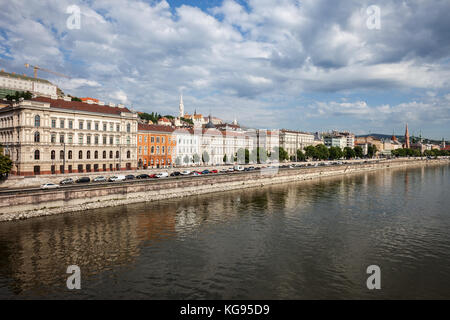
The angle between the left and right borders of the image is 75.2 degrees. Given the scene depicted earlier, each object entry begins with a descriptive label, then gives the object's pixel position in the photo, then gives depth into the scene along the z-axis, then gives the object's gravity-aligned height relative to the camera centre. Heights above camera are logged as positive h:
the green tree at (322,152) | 126.56 +0.03
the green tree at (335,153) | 139.12 -0.46
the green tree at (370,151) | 186.05 +0.64
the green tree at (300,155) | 123.44 -1.22
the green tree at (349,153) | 154.62 -0.52
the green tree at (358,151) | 165.88 +0.58
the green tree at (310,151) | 124.62 +0.46
